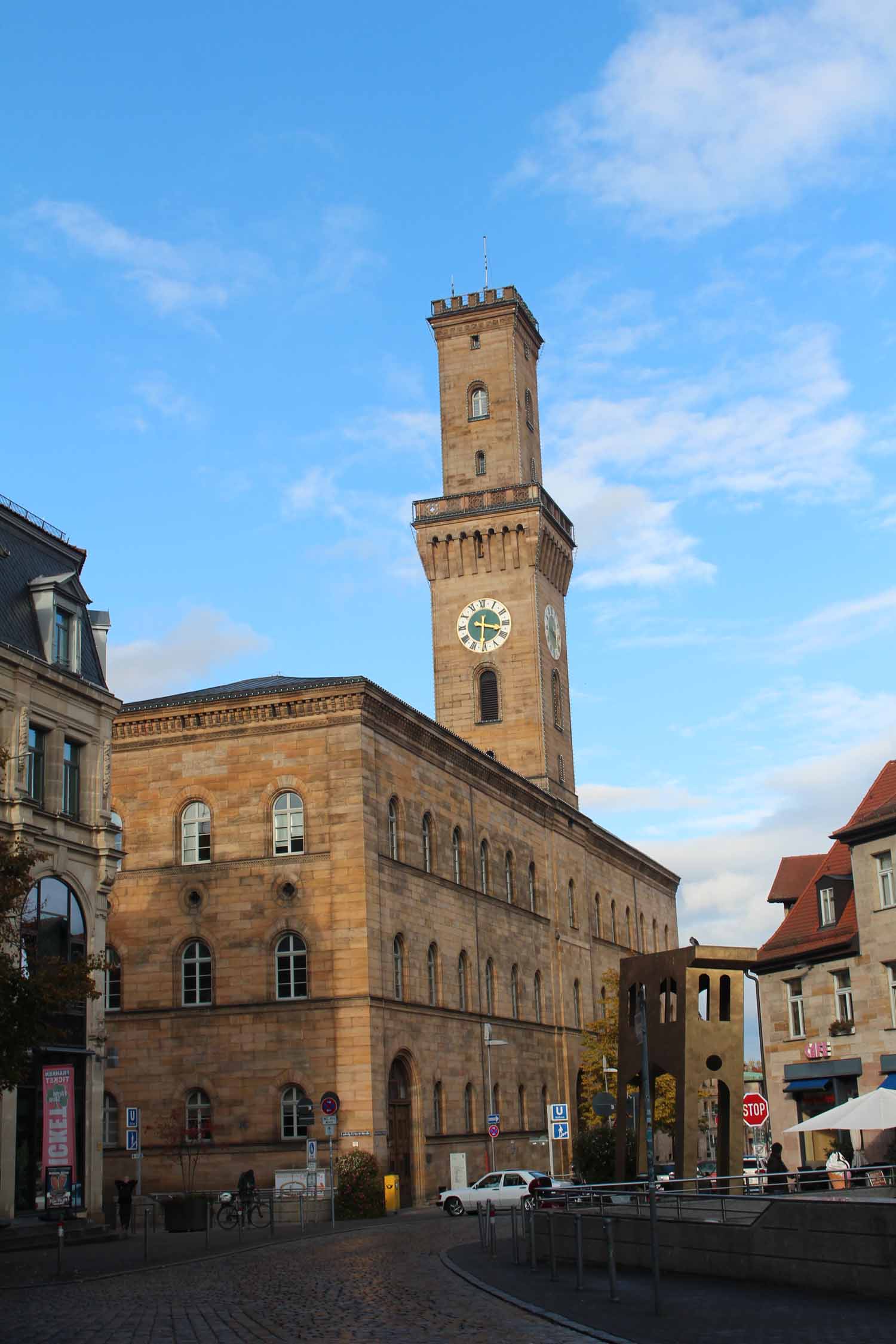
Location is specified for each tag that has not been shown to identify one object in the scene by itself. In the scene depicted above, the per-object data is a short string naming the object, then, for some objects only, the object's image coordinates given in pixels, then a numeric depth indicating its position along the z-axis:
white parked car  45.53
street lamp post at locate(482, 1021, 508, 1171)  58.52
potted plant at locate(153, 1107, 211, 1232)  47.75
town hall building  48.78
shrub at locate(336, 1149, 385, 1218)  45.75
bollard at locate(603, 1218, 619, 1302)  19.38
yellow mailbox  47.19
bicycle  42.88
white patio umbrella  26.41
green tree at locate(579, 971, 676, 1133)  62.03
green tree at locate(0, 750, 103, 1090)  27.94
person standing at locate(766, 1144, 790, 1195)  35.62
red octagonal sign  32.56
